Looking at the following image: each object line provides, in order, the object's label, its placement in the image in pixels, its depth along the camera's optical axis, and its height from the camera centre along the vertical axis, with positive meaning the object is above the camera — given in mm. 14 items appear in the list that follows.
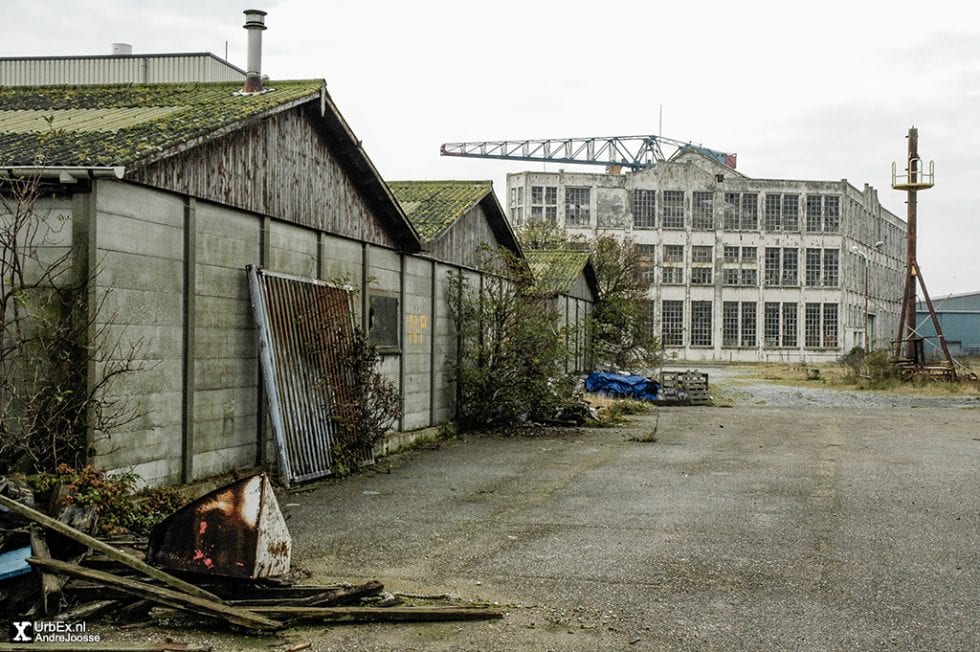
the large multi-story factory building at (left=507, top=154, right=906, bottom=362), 68125 +5714
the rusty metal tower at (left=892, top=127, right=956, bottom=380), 35594 +2144
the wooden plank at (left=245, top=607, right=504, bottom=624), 5809 -1680
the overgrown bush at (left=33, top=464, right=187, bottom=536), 7441 -1324
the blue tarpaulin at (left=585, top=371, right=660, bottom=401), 26942 -1497
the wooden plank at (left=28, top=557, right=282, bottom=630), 5625 -1554
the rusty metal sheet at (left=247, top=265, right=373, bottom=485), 10906 -419
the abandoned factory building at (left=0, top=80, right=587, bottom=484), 8547 +1056
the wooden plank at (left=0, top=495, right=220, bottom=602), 5859 -1310
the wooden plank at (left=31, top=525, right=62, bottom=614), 5598 -1461
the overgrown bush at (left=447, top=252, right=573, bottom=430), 18328 -476
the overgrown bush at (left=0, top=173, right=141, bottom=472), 8078 -163
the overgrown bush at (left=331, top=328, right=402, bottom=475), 12123 -965
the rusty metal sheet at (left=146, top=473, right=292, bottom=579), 6148 -1294
